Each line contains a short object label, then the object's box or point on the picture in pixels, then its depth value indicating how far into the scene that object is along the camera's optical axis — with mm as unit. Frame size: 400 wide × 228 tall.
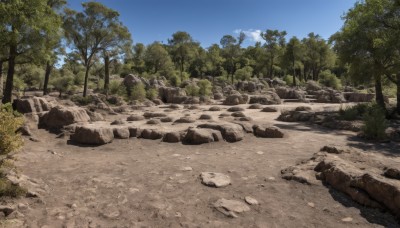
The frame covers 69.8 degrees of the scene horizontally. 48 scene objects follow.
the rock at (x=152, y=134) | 12109
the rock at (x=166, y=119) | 16456
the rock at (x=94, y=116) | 16688
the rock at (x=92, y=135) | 11016
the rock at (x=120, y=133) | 11820
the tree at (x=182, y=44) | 57781
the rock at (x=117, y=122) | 15048
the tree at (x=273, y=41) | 57312
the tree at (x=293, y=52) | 52938
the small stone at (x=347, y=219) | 5176
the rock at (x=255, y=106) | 25669
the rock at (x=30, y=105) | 14695
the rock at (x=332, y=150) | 9023
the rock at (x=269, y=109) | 23027
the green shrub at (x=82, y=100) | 26672
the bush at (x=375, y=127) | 12383
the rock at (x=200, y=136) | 11289
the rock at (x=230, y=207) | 5434
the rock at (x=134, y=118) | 17406
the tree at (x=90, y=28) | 28719
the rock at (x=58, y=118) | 13195
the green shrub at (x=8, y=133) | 5367
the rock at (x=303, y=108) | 21956
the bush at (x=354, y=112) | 16719
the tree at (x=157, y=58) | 59531
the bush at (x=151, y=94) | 33719
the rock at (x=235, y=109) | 23361
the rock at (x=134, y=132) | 12217
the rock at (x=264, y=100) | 30781
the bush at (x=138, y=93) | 31516
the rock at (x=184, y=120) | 15875
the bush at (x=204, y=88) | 36766
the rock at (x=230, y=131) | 11773
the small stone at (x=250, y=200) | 5844
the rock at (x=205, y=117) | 17345
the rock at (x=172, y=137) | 11609
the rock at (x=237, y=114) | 18234
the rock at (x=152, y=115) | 18844
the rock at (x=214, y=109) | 23797
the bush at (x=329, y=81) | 52750
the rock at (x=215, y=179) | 6813
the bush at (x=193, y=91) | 36719
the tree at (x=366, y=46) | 18188
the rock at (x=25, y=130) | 11431
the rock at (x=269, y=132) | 12610
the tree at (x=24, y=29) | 15109
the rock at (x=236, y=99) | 30312
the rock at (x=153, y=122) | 15273
